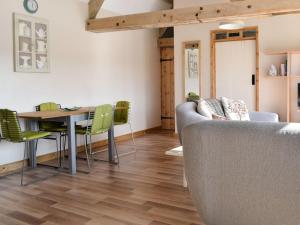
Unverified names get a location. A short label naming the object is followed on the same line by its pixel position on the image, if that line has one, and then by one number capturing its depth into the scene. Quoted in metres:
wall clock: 4.40
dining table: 3.85
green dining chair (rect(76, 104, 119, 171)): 4.07
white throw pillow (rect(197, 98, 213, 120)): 3.40
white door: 5.95
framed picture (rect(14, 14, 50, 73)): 4.27
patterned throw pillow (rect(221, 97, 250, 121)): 4.09
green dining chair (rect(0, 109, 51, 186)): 3.56
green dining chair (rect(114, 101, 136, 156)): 4.96
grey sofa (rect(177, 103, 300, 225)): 1.47
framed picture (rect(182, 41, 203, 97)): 6.39
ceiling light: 4.78
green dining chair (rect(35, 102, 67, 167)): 4.37
